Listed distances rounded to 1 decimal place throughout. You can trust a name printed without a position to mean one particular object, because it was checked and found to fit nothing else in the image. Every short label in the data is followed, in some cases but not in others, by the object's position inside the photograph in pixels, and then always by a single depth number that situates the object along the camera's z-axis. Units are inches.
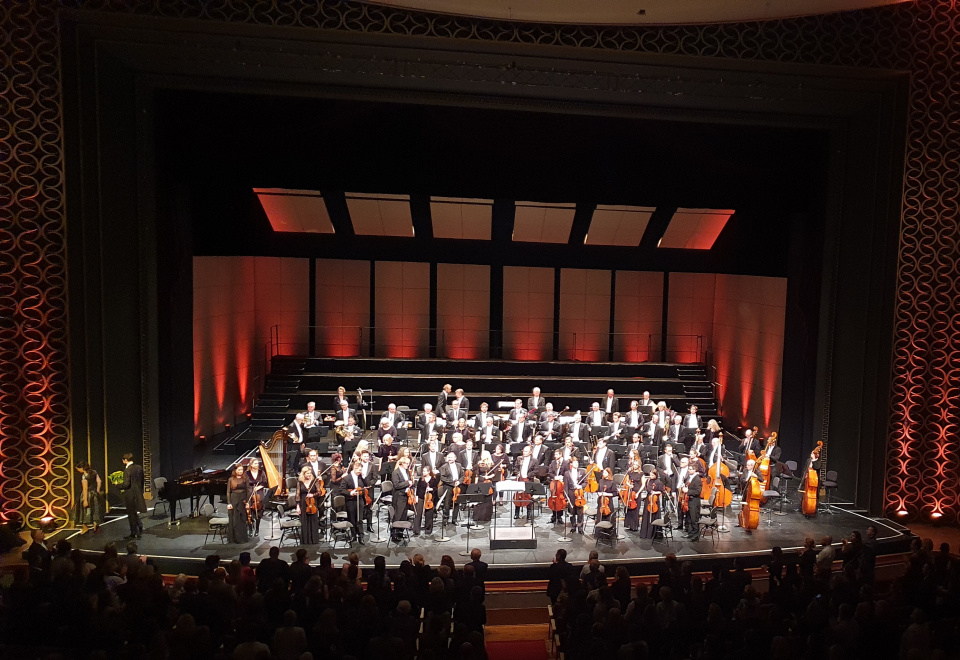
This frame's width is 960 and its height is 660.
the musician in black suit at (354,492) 417.7
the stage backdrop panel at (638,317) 790.5
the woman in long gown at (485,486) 423.2
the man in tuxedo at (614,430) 512.4
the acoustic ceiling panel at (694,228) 692.1
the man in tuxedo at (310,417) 526.3
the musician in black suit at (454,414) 555.2
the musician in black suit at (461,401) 570.3
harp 431.2
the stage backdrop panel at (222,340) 614.2
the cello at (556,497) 441.7
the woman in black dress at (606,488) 426.3
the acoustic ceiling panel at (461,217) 681.6
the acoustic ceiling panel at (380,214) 671.8
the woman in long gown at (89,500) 436.1
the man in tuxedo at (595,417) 551.1
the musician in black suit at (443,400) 588.5
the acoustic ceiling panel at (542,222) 685.3
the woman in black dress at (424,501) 423.2
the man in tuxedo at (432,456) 453.1
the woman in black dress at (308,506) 409.7
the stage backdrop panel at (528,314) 780.6
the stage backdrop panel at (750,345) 652.7
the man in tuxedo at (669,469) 438.0
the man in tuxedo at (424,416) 522.9
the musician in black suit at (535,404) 584.4
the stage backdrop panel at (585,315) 786.8
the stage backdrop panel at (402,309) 768.3
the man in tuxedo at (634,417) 562.6
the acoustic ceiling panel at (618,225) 687.7
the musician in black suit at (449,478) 438.6
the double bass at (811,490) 481.7
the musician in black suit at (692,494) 431.2
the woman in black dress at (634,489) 429.7
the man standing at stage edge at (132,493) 424.5
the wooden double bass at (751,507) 452.8
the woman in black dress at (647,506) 428.8
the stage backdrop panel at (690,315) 789.9
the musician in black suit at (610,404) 588.6
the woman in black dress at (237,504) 411.8
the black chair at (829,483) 492.7
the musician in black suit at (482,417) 519.8
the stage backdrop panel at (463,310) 773.9
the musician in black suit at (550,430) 501.7
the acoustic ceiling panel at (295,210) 661.3
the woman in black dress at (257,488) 418.6
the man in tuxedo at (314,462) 414.0
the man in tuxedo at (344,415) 532.4
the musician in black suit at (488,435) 497.5
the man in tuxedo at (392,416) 529.6
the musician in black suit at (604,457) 458.3
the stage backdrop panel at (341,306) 762.8
